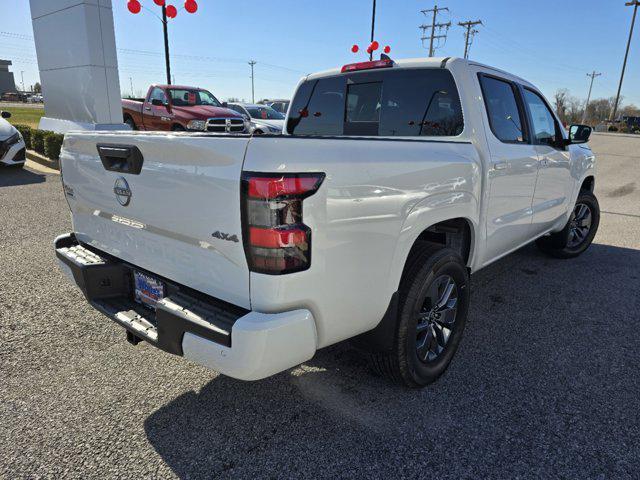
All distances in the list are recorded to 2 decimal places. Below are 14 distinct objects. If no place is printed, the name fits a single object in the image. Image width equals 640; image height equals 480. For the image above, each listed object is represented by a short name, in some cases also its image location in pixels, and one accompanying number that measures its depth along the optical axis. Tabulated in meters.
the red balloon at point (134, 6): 11.97
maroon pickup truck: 11.81
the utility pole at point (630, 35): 48.56
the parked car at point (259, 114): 13.60
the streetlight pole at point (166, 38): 14.45
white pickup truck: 1.79
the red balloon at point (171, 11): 13.55
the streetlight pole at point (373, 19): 22.17
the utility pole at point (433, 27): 52.94
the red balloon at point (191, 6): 12.25
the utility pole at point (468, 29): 53.59
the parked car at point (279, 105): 22.54
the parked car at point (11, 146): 9.89
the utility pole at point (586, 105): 90.19
